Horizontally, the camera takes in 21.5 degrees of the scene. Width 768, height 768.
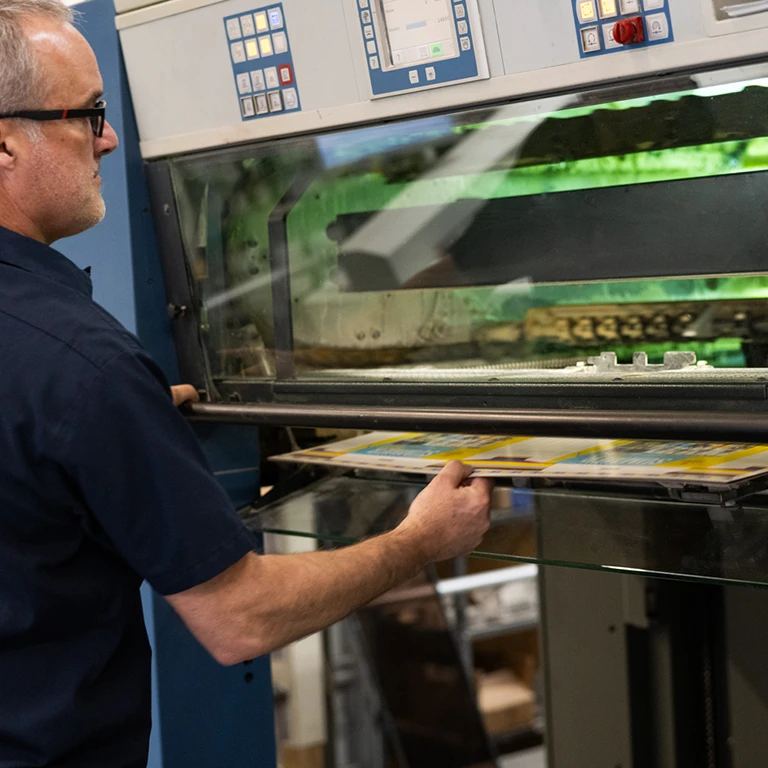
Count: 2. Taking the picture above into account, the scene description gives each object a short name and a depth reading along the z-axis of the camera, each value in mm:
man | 2023
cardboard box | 5606
